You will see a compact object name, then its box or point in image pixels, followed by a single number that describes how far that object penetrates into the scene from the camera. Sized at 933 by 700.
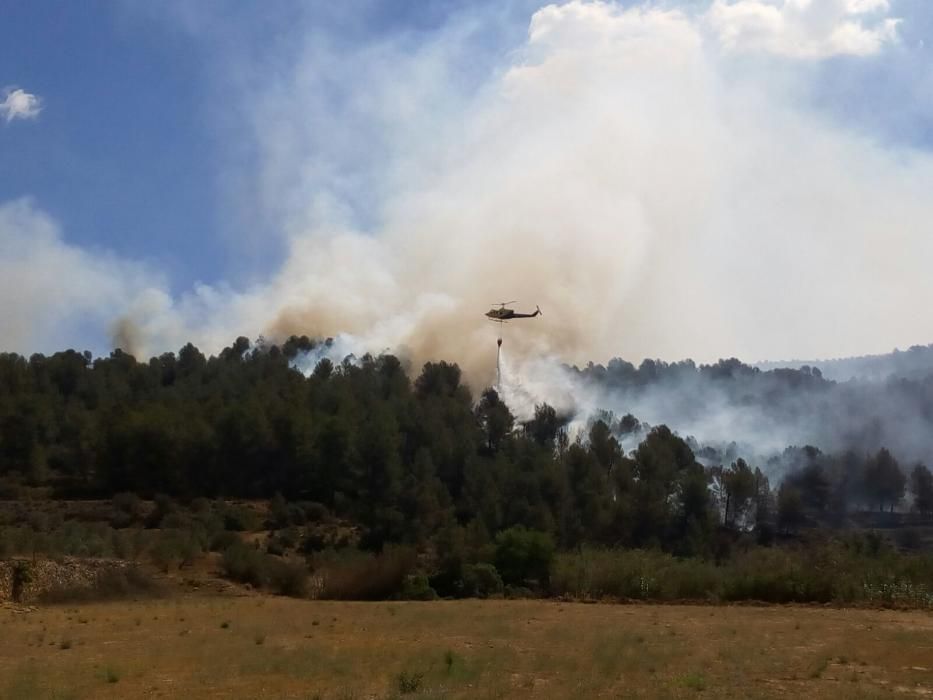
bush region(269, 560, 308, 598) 51.01
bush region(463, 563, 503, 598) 47.75
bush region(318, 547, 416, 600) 50.22
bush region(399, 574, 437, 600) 47.81
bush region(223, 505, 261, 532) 76.31
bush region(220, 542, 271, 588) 54.03
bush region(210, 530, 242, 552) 64.69
